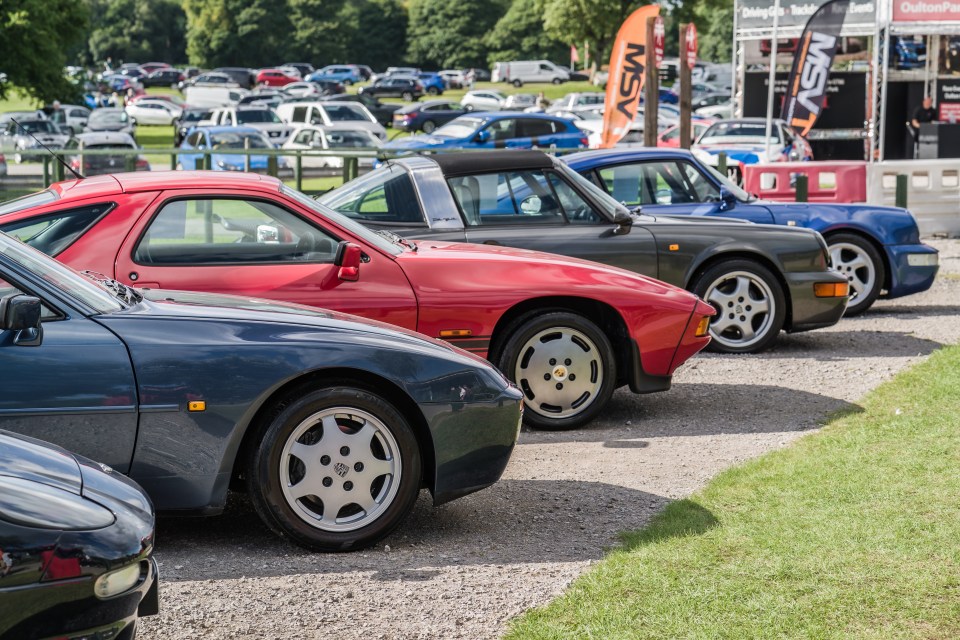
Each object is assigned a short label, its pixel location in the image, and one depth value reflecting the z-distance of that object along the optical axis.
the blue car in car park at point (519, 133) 30.55
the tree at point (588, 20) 73.88
